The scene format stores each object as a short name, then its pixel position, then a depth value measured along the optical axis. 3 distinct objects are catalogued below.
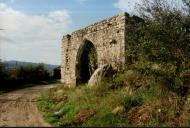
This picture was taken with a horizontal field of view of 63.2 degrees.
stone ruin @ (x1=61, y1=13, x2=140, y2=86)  6.44
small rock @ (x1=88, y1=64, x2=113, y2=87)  6.26
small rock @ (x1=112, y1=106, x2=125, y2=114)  4.49
